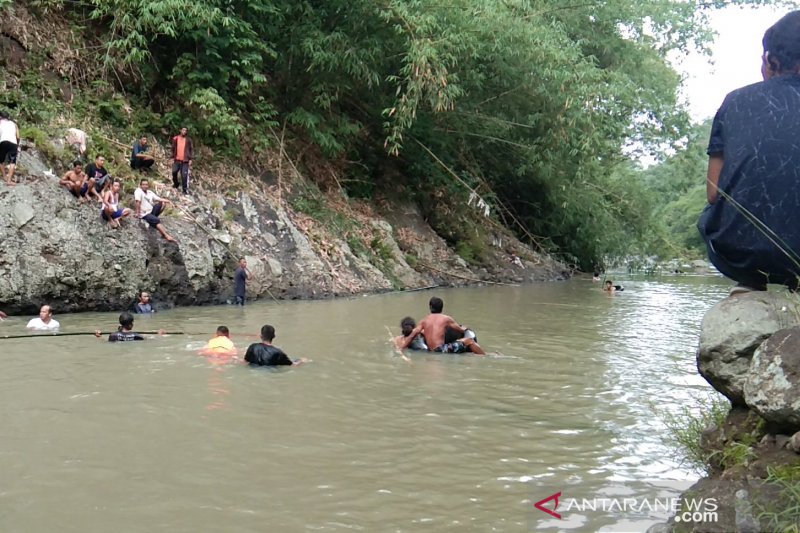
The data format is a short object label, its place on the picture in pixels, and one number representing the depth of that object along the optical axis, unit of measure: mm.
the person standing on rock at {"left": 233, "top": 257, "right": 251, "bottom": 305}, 15914
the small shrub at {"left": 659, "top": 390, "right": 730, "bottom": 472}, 4293
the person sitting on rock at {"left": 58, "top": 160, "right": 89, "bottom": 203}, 14609
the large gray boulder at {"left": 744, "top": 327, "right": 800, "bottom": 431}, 3354
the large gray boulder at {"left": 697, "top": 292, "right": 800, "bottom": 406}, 3949
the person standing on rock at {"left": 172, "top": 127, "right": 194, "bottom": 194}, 17359
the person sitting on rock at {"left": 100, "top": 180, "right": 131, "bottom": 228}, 14781
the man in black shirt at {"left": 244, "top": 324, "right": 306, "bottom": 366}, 9062
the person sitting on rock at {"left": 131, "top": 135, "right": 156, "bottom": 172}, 17438
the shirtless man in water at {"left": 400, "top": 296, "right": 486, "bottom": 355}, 10729
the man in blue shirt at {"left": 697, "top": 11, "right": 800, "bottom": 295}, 3852
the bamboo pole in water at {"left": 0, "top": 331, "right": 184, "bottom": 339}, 10484
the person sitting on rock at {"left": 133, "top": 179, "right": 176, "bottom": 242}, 15648
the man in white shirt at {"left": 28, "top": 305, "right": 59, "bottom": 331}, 11517
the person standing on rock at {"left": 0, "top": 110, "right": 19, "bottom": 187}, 13914
